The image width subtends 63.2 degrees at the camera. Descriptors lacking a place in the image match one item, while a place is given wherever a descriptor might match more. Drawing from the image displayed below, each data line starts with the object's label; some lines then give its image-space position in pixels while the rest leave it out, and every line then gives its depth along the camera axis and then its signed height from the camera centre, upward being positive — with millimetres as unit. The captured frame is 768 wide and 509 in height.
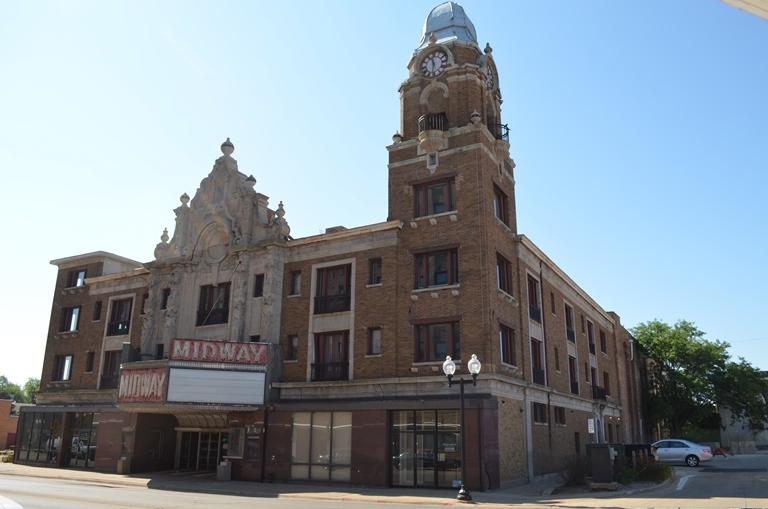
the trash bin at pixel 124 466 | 33844 -2345
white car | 39094 -1331
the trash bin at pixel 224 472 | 30112 -2293
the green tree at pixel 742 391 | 58625 +3681
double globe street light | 21062 +1246
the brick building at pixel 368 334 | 27250 +4448
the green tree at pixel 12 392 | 144875 +6382
